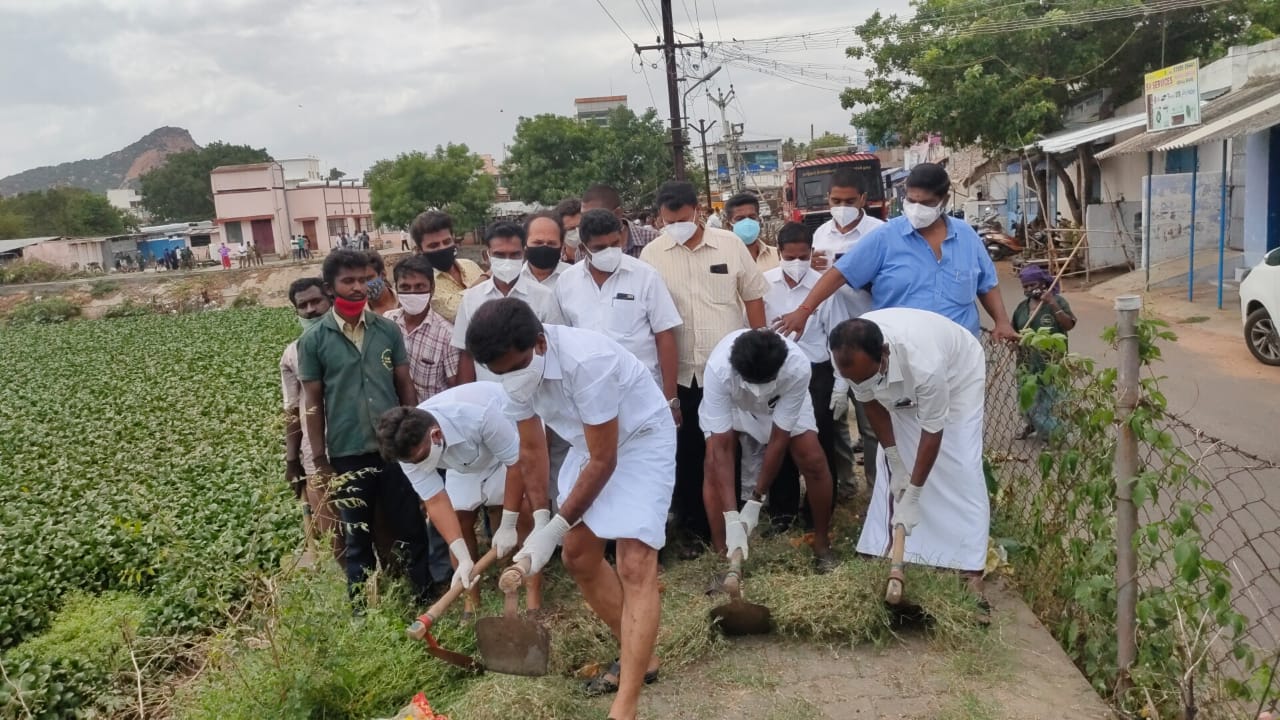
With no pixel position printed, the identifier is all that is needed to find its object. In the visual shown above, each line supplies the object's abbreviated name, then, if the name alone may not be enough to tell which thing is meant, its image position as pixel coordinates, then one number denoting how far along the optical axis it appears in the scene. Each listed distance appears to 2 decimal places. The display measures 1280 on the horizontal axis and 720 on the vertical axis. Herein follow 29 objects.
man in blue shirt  4.55
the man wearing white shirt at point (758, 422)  3.99
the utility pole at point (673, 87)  20.00
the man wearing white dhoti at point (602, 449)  3.13
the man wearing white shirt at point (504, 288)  4.76
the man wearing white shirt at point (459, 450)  3.66
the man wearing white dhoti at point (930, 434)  3.75
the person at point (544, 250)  4.95
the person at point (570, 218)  6.00
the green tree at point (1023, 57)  19.53
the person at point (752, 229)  6.50
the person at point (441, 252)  5.35
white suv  9.52
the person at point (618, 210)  5.96
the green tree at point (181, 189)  74.38
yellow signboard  13.41
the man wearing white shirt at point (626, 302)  4.62
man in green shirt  4.44
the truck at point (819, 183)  23.67
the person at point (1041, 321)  4.35
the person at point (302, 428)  4.69
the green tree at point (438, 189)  43.53
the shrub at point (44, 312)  30.56
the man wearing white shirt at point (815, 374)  5.12
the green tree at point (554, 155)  41.84
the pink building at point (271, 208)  52.22
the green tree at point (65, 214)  60.47
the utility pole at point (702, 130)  37.38
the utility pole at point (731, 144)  46.88
